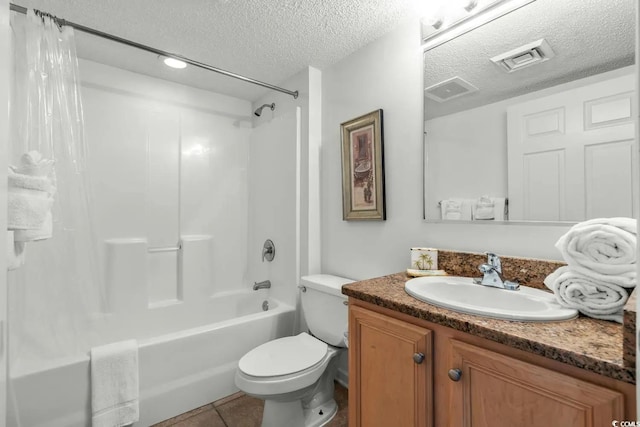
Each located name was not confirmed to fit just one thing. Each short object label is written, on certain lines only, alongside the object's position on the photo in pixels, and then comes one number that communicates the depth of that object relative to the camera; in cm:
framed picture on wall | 171
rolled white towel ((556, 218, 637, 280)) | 76
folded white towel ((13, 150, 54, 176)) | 89
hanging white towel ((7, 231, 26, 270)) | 82
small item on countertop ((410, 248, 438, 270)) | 139
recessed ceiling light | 198
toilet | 134
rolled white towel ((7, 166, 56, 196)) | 84
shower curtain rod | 121
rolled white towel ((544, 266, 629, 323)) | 77
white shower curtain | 121
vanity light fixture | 126
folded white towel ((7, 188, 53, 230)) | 82
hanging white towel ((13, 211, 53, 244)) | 87
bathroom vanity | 61
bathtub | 128
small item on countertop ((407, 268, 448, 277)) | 133
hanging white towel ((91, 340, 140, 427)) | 137
